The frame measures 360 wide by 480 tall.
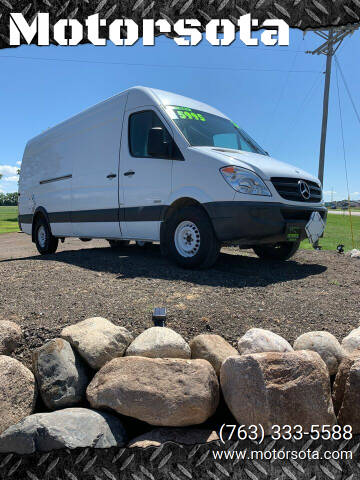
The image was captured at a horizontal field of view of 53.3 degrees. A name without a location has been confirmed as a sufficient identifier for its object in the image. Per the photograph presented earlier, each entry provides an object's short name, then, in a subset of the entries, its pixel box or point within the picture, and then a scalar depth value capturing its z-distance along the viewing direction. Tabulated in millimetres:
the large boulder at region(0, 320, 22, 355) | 2205
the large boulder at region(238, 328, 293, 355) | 2080
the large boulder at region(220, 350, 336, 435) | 1684
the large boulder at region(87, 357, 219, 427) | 1780
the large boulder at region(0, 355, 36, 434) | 1837
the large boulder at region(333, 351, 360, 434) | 1723
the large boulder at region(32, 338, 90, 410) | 1980
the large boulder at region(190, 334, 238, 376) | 2104
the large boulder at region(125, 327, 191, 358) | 2090
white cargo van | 4188
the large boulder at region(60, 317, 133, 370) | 2113
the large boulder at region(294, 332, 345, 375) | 2139
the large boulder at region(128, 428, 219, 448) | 1730
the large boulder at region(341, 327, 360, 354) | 2260
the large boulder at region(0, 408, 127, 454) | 1631
